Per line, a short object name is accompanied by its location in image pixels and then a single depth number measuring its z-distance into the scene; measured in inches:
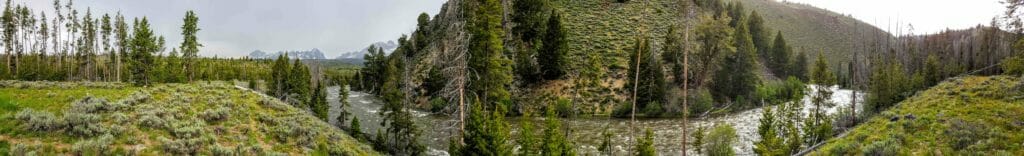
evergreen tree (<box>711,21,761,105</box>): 2365.9
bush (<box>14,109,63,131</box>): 742.5
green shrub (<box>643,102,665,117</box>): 2140.7
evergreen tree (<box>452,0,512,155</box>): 1190.3
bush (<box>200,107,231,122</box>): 1003.9
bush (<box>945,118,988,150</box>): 1016.2
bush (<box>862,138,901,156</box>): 978.8
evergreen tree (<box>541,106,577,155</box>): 972.6
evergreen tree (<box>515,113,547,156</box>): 1010.7
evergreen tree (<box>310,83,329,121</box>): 1662.6
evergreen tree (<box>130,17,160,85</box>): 1832.4
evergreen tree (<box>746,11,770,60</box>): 3715.6
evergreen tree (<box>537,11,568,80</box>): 2566.4
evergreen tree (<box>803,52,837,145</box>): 1403.7
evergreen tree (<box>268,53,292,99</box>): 2363.3
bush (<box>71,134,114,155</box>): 705.6
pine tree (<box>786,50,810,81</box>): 3553.2
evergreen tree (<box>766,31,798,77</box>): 3532.0
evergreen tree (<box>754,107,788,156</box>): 1133.1
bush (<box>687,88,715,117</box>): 2155.5
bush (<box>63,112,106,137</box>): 763.4
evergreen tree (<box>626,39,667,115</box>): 2241.6
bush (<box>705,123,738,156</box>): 1154.3
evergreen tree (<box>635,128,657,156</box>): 1091.9
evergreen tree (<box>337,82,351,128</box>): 1796.3
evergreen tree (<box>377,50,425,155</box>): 1266.0
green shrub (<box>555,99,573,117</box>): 2158.6
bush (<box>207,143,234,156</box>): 817.2
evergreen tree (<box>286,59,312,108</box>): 2142.8
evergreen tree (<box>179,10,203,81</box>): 2028.8
